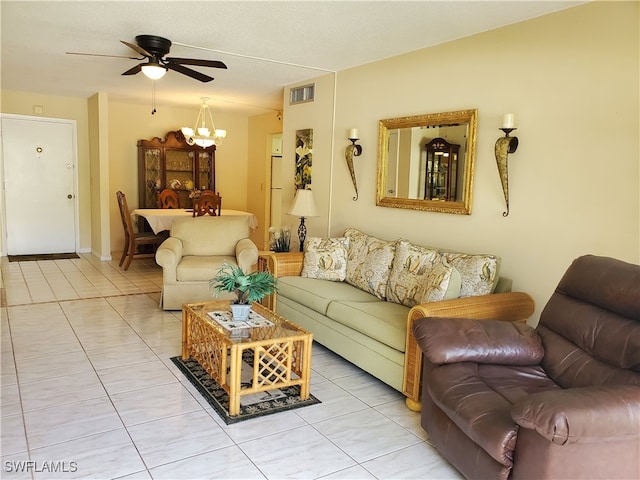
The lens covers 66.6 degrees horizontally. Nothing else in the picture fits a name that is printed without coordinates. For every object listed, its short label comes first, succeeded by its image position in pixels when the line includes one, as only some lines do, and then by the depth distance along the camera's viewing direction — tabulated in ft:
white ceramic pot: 9.82
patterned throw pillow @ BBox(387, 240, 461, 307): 9.50
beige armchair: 14.87
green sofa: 9.34
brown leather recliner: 5.41
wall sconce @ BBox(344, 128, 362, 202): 15.12
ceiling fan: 12.25
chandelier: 22.11
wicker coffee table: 8.65
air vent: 17.35
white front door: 22.82
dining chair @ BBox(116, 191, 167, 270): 20.31
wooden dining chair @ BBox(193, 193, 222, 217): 21.17
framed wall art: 17.67
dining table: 20.72
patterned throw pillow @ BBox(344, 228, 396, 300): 11.96
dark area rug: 8.75
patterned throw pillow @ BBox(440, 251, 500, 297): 10.07
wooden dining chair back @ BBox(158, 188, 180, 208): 24.49
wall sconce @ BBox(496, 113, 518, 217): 10.25
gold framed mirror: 11.70
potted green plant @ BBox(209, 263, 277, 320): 9.70
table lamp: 15.76
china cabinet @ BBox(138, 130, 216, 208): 25.31
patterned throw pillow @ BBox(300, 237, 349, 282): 13.39
